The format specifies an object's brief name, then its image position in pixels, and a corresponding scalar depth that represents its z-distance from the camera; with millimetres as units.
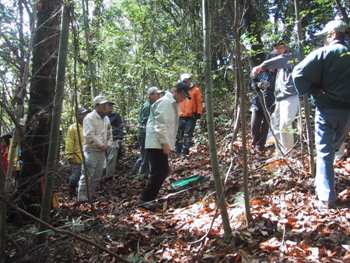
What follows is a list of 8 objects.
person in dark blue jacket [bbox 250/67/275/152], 7910
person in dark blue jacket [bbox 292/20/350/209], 4832
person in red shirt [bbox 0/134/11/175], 6559
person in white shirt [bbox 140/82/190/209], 6462
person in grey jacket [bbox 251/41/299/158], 7008
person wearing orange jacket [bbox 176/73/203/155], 10742
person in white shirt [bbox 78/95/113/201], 7742
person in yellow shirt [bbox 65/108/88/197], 8133
